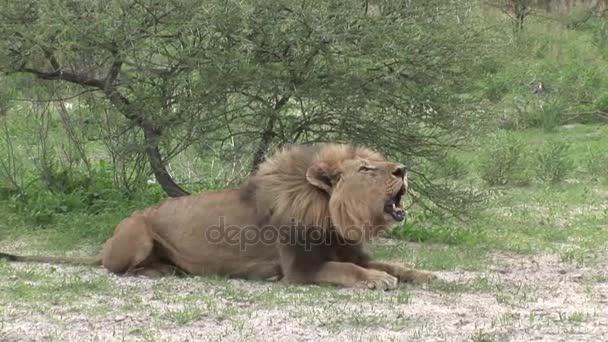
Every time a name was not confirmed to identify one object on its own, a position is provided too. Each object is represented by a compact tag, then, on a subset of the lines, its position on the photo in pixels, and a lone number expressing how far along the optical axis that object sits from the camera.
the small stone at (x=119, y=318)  12.90
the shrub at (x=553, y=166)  29.42
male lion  14.89
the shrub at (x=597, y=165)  30.09
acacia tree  18.83
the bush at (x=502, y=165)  29.37
